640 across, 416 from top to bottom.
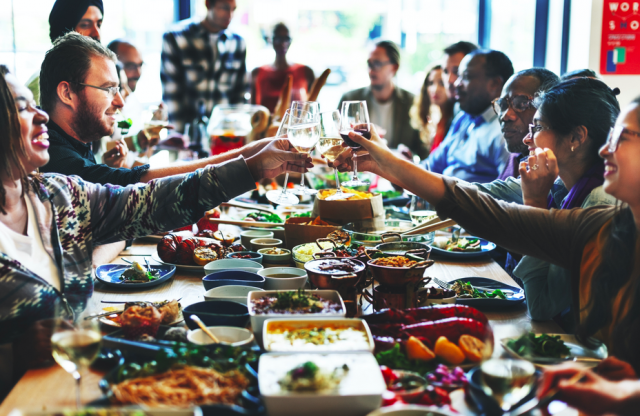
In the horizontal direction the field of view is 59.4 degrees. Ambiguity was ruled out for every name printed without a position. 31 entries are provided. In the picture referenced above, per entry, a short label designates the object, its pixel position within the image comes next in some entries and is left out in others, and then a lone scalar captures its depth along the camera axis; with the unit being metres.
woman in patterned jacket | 1.37
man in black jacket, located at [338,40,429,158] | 5.25
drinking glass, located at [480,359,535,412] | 0.93
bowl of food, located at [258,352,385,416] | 0.96
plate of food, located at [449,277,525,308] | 1.68
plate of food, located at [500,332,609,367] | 1.21
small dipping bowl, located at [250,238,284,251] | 2.28
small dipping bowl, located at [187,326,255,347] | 1.29
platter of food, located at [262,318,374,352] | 1.18
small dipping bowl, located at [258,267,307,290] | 1.70
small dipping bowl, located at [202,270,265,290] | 1.69
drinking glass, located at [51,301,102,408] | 1.01
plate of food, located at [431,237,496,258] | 2.31
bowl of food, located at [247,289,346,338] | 1.31
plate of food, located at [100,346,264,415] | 0.98
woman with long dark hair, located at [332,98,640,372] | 1.29
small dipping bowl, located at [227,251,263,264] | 2.11
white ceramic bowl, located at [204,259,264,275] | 1.89
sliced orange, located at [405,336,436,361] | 1.24
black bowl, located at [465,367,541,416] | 1.04
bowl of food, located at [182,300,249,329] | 1.38
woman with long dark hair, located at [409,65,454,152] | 5.08
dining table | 1.10
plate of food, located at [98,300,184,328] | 1.48
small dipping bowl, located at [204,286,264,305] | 1.60
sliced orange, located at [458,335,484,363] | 1.25
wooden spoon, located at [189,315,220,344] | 1.27
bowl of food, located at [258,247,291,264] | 2.14
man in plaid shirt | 5.30
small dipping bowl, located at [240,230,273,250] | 2.36
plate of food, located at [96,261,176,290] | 1.86
